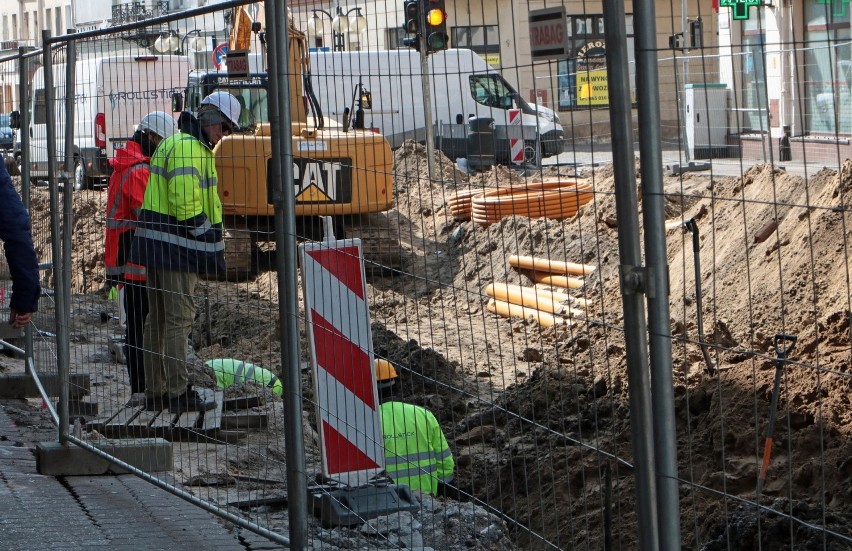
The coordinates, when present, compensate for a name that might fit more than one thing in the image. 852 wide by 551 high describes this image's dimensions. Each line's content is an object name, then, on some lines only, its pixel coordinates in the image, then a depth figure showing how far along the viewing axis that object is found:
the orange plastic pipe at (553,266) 23.44
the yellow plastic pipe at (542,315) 18.63
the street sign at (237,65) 10.91
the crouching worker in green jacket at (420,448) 11.09
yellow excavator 9.62
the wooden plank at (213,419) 13.16
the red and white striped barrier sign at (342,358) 9.66
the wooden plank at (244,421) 14.16
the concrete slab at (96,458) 12.77
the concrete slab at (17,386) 17.61
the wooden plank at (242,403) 15.09
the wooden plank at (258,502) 11.43
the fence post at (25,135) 16.59
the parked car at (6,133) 20.95
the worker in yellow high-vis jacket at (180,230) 14.07
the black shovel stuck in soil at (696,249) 6.26
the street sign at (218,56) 12.18
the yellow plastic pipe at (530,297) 22.50
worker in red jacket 16.12
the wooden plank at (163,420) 13.10
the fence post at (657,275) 5.48
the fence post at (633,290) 5.66
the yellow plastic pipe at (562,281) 22.99
